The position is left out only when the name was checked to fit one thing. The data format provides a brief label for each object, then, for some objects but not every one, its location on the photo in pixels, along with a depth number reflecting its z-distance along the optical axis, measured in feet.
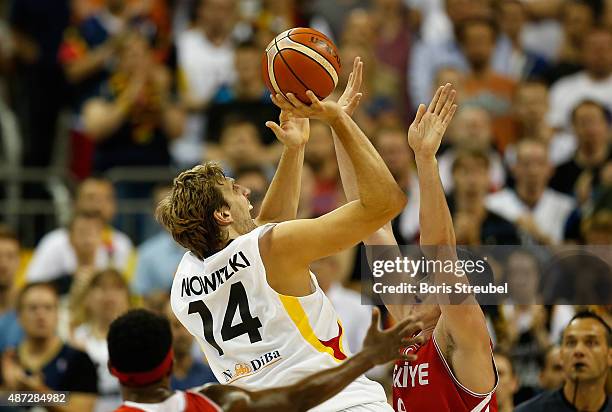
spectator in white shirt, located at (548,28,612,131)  89.10
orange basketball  45.32
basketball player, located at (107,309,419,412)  36.09
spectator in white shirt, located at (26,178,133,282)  84.17
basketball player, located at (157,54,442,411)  40.83
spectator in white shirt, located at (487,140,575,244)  79.10
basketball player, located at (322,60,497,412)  44.01
